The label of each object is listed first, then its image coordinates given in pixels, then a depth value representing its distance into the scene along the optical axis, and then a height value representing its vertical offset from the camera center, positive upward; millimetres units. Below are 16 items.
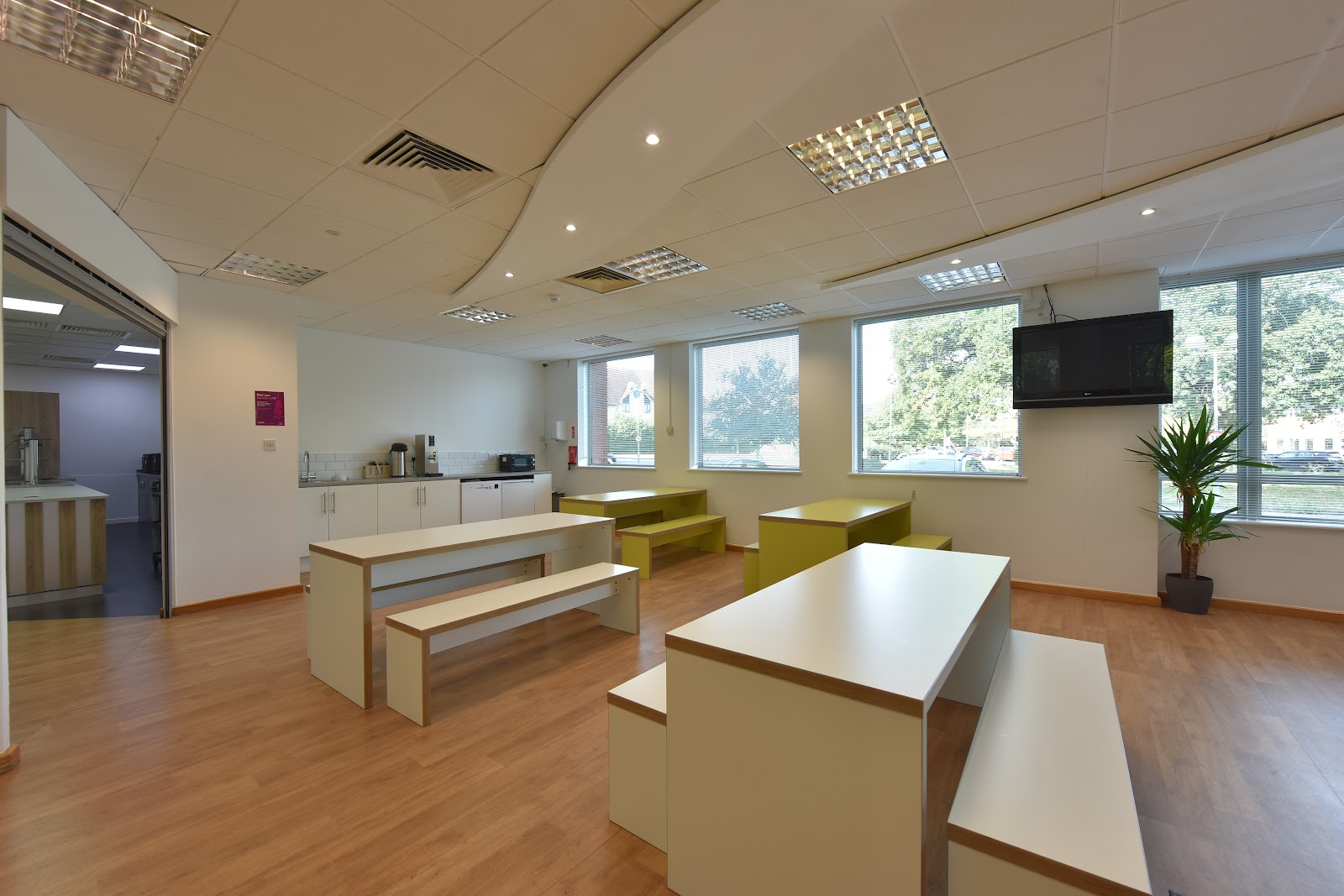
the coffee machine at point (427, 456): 7184 -152
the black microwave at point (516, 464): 8062 -291
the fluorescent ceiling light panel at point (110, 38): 1808 +1472
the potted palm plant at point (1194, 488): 4184 -382
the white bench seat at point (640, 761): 1773 -1089
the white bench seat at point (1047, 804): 1100 -886
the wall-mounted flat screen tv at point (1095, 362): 4355 +674
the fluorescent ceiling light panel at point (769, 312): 5641 +1423
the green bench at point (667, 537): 5477 -1044
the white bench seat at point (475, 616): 2625 -968
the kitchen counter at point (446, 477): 5750 -430
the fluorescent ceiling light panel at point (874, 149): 2480 +1470
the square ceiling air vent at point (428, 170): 2570 +1433
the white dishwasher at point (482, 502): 7156 -786
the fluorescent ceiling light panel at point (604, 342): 7215 +1419
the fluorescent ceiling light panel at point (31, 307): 3564 +1006
